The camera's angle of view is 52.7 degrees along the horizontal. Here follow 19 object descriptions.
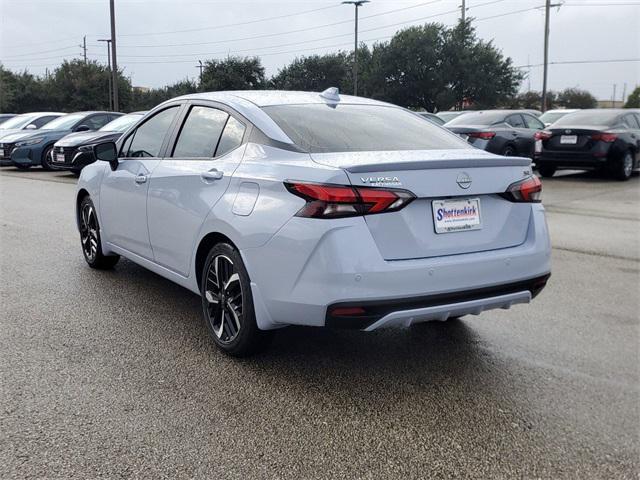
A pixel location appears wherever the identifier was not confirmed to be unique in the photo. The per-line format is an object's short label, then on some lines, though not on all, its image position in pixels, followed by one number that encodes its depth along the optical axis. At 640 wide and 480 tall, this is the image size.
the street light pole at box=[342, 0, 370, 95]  42.25
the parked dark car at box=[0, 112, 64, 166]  17.58
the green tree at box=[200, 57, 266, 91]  61.84
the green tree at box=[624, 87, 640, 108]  86.74
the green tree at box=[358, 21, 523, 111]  57.44
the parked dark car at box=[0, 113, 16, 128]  23.90
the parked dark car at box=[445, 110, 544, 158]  13.81
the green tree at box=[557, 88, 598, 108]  84.11
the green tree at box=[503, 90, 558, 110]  71.65
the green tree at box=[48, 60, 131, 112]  58.34
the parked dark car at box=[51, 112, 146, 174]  14.32
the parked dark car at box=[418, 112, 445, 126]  17.19
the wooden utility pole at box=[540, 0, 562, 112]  38.06
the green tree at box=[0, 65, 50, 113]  59.80
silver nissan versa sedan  3.12
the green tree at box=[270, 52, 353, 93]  68.44
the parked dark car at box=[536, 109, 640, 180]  13.30
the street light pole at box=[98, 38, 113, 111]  57.61
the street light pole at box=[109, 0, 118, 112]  29.39
